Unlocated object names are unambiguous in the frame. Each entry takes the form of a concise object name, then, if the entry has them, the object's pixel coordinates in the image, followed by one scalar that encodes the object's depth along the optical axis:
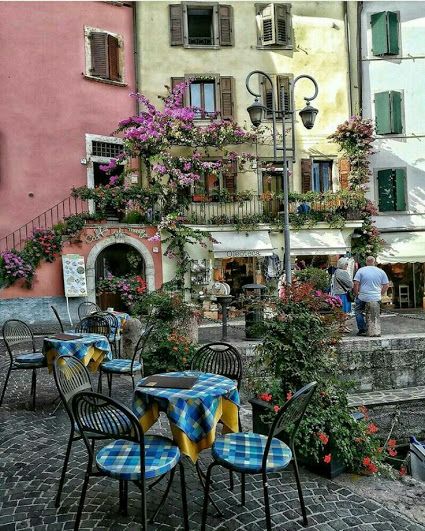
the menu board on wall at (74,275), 13.95
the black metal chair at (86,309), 10.06
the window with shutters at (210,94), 17.88
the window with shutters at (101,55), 16.21
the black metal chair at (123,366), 6.34
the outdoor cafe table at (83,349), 6.12
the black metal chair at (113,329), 8.17
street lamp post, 10.13
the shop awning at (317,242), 17.19
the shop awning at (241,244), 16.58
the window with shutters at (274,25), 18.11
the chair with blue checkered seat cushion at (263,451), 3.17
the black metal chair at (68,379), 3.74
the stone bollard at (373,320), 9.67
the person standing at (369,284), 9.38
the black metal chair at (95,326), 7.55
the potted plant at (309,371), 4.46
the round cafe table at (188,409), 3.54
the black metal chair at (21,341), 6.41
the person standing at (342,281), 10.37
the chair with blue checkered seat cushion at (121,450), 3.07
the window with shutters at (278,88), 18.36
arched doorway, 15.35
